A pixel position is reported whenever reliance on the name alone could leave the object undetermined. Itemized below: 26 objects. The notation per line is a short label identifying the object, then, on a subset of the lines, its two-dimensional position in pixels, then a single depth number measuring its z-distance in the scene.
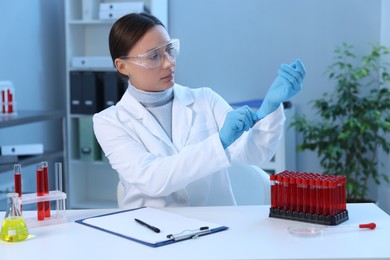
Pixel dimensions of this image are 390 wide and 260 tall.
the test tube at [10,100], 3.53
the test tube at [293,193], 1.63
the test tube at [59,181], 1.66
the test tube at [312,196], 1.60
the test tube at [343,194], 1.62
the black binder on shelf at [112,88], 4.02
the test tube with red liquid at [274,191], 1.67
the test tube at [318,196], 1.60
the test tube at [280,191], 1.66
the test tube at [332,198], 1.58
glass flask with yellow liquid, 1.48
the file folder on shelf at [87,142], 4.14
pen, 1.51
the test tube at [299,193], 1.62
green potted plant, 3.59
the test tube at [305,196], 1.61
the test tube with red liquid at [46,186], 1.66
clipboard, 1.46
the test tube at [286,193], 1.65
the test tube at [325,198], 1.58
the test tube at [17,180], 1.63
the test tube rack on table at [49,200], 1.63
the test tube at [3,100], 3.51
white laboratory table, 1.34
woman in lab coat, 1.72
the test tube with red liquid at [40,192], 1.65
